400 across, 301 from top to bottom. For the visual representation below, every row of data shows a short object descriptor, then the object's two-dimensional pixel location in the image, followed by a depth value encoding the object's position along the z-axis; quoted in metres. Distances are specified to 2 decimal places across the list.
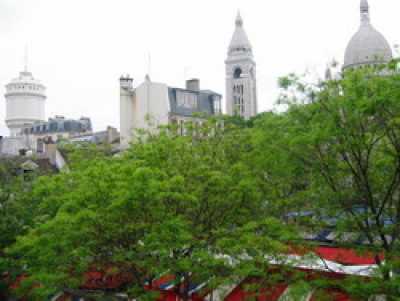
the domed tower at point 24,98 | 168.00
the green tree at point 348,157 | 16.73
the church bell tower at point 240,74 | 139.38
